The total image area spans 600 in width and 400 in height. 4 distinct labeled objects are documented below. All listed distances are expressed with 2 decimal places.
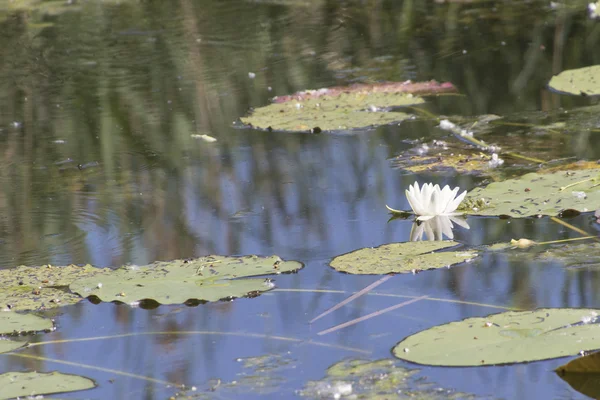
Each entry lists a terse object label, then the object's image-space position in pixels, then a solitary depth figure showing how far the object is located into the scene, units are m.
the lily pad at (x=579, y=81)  7.84
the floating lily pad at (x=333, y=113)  7.65
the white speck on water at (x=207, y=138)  7.65
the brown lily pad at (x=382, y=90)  8.63
